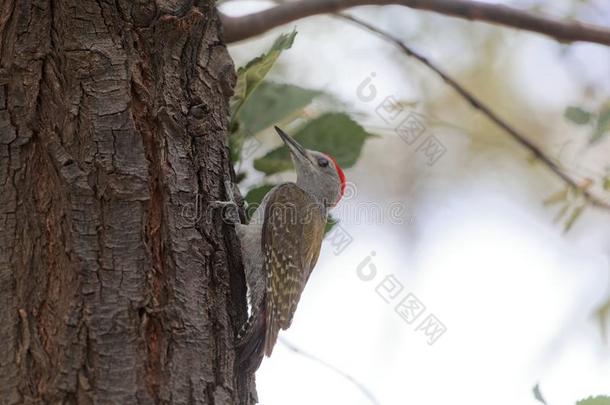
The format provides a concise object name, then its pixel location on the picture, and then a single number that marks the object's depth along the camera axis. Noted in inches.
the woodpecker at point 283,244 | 267.9
